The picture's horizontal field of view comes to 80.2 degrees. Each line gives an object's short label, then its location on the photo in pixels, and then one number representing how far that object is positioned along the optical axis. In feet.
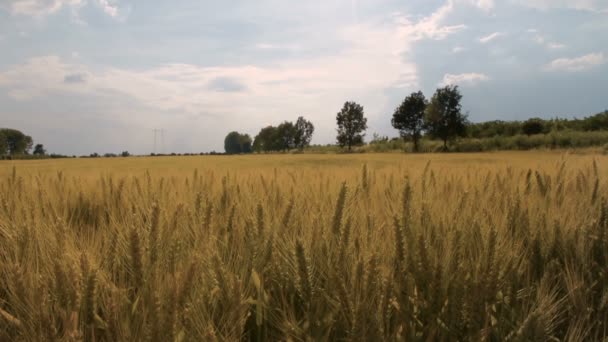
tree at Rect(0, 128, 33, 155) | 193.75
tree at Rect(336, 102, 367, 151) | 173.68
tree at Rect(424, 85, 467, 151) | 131.54
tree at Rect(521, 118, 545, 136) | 112.16
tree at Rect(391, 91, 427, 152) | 150.71
